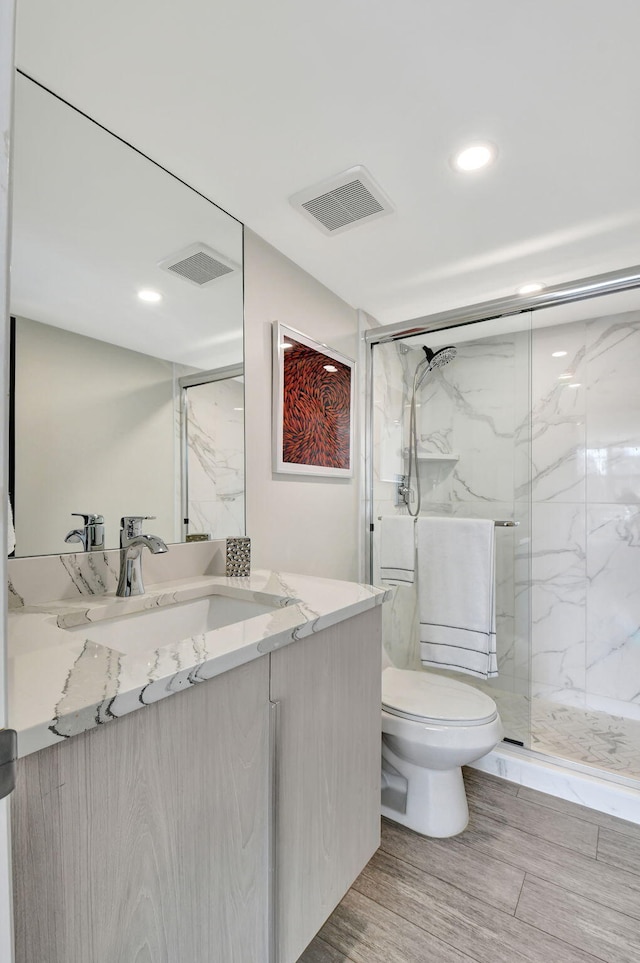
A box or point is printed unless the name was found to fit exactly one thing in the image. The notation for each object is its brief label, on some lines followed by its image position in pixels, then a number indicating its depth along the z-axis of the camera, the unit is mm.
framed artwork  1815
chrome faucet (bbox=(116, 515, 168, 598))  1160
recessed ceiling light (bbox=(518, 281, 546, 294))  2182
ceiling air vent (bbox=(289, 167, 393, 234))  1418
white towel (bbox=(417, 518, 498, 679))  1951
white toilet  1543
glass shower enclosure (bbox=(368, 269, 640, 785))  1987
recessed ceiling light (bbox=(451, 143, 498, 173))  1301
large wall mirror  1094
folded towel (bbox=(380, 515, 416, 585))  2168
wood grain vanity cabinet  561
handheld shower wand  2143
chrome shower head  2092
